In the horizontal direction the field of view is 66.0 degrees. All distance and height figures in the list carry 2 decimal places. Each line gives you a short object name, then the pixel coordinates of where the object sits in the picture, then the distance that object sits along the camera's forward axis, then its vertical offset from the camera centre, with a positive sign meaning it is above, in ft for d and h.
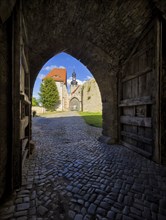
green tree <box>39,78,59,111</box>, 107.34 +13.80
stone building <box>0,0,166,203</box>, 6.67 +4.60
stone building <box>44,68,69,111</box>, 117.80 +21.24
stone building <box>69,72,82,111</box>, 121.60 +10.19
